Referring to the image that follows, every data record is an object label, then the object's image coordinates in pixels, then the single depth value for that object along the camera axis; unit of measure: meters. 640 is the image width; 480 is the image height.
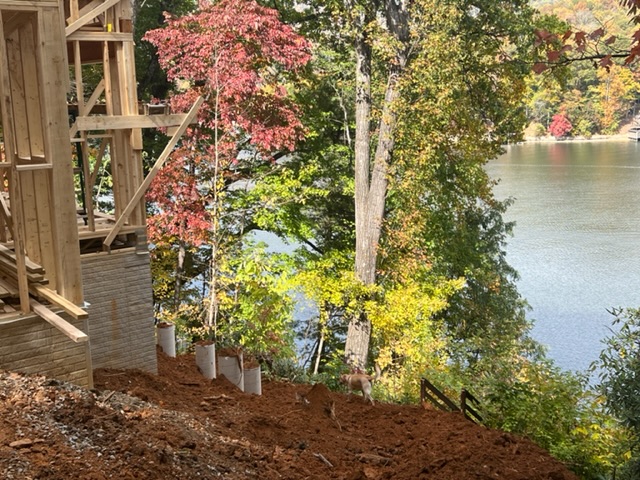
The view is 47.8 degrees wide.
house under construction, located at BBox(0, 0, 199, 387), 5.14
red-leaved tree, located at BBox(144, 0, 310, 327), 10.62
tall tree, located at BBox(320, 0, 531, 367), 11.50
